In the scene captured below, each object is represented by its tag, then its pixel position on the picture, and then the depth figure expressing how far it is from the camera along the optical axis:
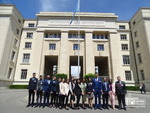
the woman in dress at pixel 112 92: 7.36
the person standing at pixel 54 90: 7.61
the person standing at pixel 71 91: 7.33
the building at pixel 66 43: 25.27
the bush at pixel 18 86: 23.36
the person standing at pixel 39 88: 7.76
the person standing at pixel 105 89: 7.52
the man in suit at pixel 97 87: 7.46
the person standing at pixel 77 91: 7.23
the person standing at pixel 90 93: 7.46
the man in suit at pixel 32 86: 7.62
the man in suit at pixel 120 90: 7.22
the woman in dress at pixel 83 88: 7.68
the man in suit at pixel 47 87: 7.72
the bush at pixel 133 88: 23.09
